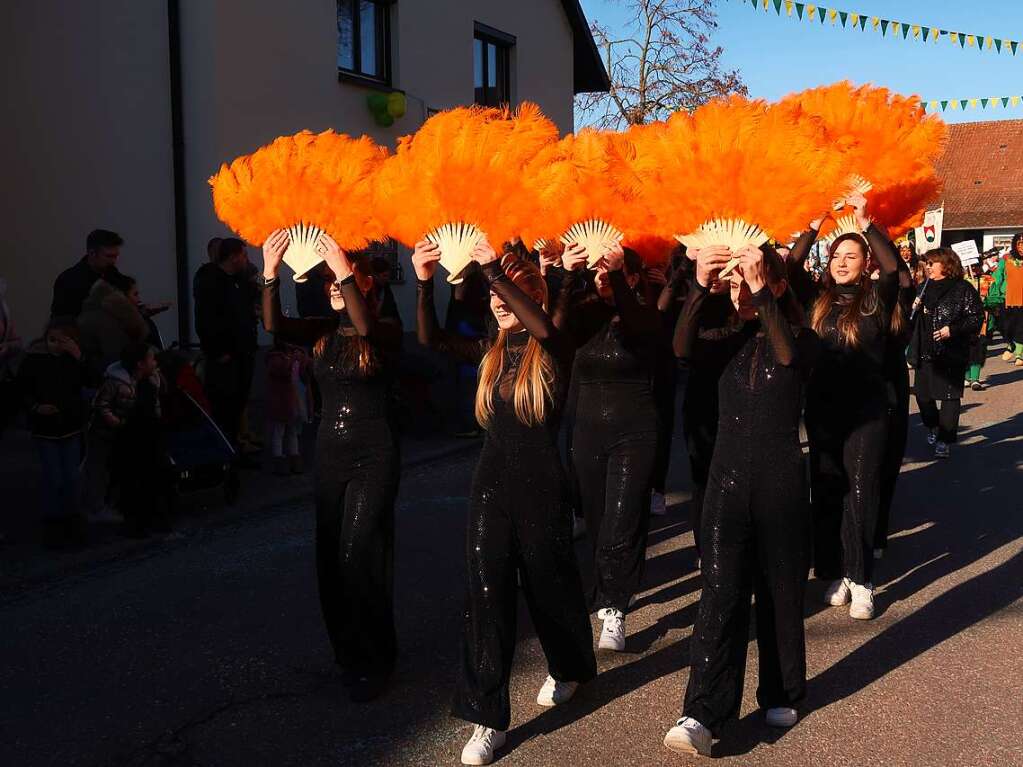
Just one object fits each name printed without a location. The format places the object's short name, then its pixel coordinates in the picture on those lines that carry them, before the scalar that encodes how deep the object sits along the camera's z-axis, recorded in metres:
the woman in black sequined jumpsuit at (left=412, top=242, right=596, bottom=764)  3.79
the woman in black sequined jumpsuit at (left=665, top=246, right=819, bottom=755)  3.79
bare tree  31.47
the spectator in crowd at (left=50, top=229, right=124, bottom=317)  8.25
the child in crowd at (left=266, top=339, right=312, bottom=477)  8.94
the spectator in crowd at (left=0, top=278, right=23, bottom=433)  7.04
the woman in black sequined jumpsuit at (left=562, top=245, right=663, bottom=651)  4.96
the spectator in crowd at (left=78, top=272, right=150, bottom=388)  7.84
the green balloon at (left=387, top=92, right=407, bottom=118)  14.48
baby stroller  7.55
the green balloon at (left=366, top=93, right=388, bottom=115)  14.43
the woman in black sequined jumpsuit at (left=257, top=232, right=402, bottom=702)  4.29
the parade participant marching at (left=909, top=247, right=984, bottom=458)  10.14
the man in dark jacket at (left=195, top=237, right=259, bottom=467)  9.09
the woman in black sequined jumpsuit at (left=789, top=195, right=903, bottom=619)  5.41
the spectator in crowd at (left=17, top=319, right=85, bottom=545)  6.72
